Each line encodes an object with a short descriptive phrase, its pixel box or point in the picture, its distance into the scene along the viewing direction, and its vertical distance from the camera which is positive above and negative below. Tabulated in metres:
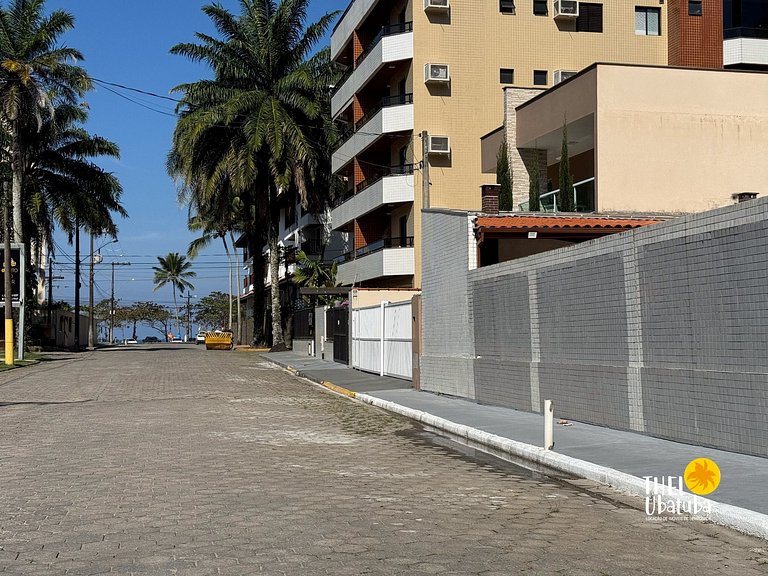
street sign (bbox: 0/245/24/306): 42.44 +3.02
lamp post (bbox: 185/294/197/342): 141.88 +2.17
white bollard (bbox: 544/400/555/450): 11.61 -1.20
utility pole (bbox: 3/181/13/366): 38.31 +1.46
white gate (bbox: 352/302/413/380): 25.52 -0.23
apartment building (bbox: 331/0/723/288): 42.50 +11.96
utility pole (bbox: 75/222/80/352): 65.97 +3.65
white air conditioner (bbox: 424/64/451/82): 41.78 +11.33
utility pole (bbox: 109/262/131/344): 107.27 +5.82
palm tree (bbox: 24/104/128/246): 48.91 +8.34
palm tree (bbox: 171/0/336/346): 49.41 +12.95
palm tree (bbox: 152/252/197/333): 131.75 +8.94
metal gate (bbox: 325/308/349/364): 35.19 +0.02
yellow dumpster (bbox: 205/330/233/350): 65.06 -0.47
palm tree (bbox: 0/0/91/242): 41.75 +11.97
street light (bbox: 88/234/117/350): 73.56 +1.31
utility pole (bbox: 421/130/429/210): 28.56 +5.05
